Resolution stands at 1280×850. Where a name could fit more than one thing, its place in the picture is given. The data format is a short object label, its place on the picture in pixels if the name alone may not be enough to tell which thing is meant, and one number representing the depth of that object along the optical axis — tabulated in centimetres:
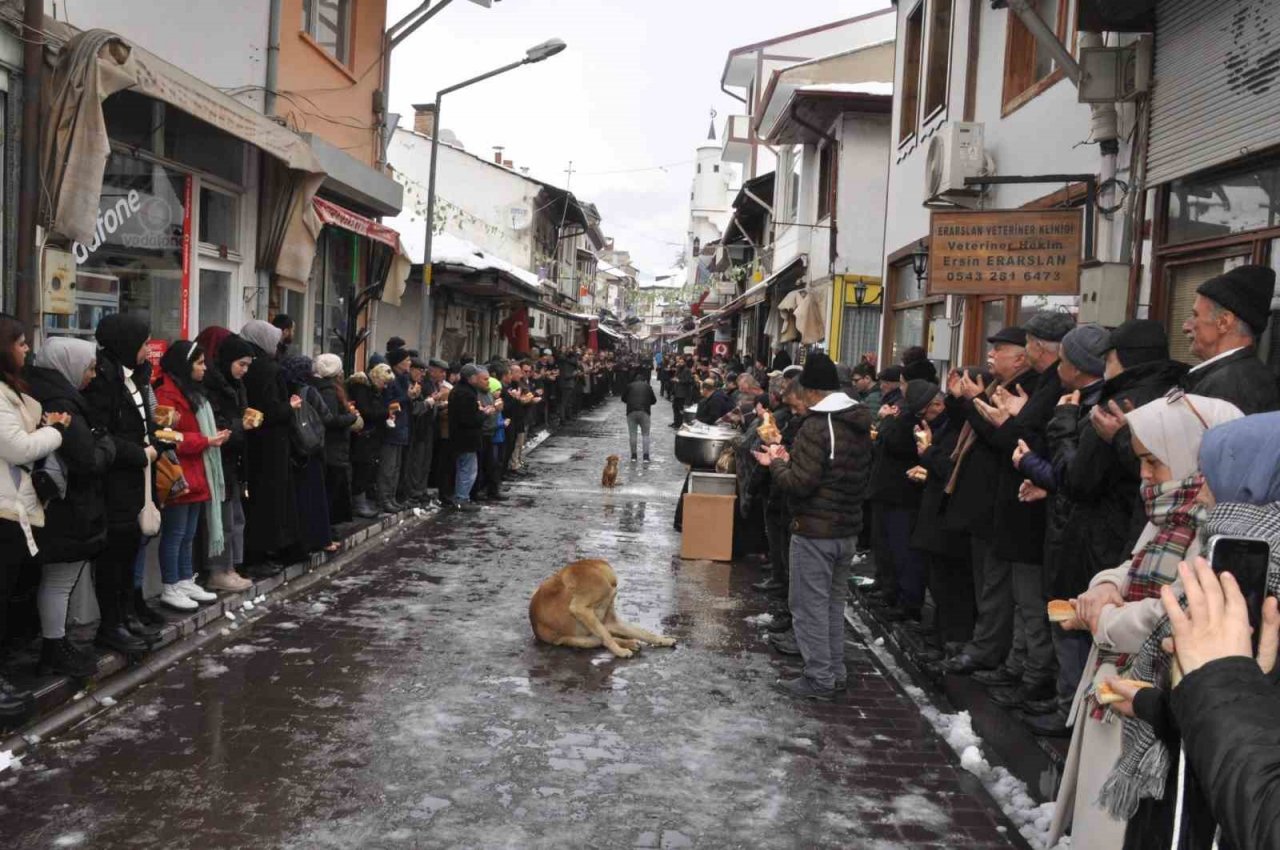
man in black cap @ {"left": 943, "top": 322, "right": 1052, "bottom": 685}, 621
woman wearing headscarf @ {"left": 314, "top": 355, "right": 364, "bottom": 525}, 1026
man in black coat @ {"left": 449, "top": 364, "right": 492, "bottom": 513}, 1378
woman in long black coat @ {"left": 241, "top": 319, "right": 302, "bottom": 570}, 850
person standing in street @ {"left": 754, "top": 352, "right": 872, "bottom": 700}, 672
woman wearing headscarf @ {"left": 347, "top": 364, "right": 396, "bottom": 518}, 1160
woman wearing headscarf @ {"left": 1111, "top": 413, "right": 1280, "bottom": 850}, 209
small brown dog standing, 1683
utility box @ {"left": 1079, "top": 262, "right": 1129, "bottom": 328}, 729
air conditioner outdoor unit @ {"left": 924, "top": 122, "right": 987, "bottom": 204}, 1034
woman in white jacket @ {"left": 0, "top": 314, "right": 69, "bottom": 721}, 525
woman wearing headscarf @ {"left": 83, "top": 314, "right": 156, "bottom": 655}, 615
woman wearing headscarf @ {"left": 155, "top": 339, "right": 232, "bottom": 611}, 738
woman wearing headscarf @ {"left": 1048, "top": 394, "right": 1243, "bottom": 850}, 302
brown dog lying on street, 736
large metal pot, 1216
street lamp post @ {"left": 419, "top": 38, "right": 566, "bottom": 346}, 1662
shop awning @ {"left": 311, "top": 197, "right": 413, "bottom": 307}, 1257
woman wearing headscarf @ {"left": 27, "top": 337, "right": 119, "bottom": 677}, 565
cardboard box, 1114
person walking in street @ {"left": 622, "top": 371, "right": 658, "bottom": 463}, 2047
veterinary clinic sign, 831
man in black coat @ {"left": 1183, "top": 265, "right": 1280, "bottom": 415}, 443
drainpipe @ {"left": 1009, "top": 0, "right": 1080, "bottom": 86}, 740
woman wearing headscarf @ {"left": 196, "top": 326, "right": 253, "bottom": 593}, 789
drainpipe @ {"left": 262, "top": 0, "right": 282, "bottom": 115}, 1150
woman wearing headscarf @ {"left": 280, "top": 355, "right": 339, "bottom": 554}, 930
